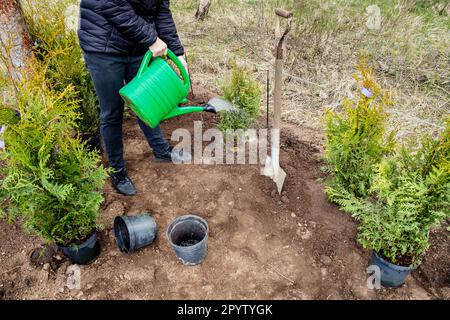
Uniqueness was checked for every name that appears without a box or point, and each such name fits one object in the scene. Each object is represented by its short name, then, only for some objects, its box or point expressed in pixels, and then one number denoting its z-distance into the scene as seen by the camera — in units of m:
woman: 2.48
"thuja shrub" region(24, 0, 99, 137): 3.40
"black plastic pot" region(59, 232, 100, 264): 2.55
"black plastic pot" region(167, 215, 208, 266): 2.51
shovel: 2.58
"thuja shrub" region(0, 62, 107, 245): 2.16
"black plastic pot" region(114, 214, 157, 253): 2.67
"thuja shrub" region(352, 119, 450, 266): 2.20
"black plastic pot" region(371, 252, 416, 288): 2.36
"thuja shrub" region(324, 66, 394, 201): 2.59
